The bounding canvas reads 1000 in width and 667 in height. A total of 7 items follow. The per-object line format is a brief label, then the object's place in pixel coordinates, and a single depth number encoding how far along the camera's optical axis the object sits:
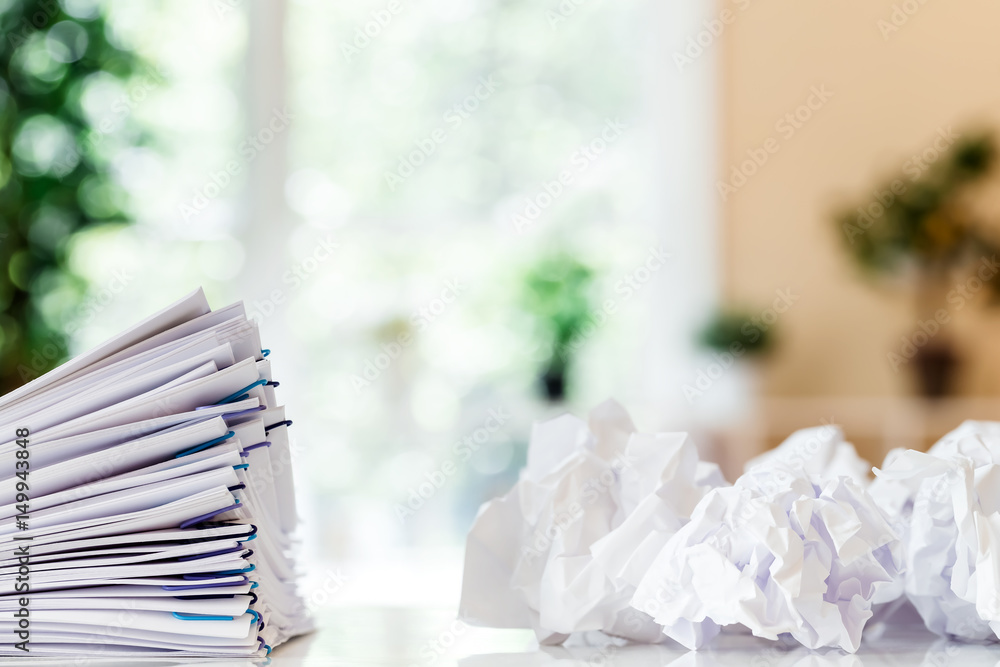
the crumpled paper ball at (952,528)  0.99
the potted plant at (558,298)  3.87
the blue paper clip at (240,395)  0.99
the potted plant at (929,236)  3.53
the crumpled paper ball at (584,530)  1.01
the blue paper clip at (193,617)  0.98
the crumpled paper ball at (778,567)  0.98
